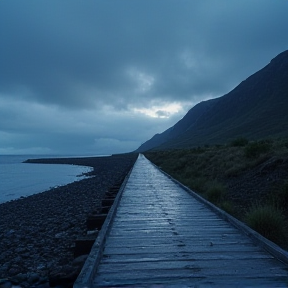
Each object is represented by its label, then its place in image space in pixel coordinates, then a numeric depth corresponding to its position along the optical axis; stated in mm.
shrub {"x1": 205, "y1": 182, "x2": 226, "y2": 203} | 11375
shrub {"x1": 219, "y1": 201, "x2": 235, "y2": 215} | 8894
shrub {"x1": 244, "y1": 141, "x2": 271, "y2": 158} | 18984
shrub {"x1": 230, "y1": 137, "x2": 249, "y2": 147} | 36156
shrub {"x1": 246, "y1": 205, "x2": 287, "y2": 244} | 6316
